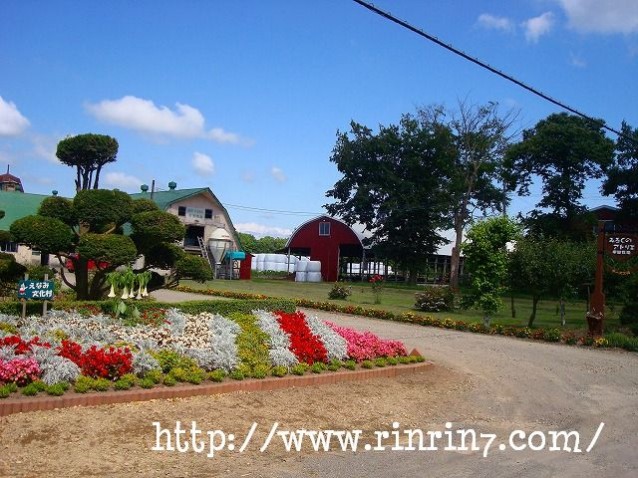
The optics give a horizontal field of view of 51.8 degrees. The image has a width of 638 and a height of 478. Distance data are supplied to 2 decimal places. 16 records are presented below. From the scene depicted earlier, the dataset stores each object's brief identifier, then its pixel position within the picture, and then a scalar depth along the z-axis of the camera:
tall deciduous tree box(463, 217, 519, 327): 19.33
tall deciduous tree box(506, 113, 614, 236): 46.62
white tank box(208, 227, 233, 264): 47.72
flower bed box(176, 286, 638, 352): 16.76
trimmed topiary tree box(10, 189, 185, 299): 12.19
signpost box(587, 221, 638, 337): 17.38
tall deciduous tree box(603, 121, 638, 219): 45.12
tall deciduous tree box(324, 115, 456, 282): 52.03
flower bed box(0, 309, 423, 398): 7.91
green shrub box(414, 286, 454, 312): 25.66
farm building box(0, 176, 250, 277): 47.81
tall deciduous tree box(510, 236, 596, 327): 19.39
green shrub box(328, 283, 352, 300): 29.99
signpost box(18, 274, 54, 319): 10.05
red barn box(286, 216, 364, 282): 56.25
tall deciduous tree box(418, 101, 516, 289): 50.83
